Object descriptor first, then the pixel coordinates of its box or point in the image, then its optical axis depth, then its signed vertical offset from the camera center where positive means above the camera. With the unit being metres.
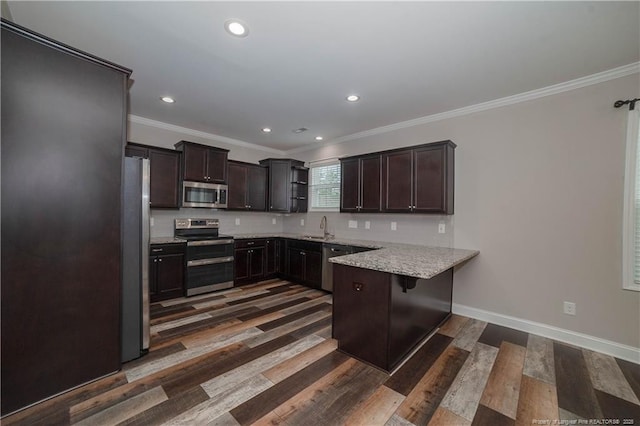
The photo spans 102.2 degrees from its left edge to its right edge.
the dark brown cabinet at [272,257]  4.99 -0.92
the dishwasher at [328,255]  4.13 -0.74
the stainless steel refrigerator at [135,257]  2.20 -0.43
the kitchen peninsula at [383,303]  2.19 -0.85
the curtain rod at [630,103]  2.40 +1.08
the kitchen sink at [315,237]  4.64 -0.50
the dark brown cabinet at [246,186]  4.86 +0.46
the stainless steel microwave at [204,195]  4.20 +0.24
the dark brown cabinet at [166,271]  3.65 -0.92
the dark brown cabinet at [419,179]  3.35 +0.47
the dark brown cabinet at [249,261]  4.55 -0.93
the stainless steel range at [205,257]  3.95 -0.76
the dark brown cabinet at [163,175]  3.87 +0.52
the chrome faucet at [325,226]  5.07 -0.30
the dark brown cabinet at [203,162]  4.16 +0.78
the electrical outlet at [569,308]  2.71 -0.98
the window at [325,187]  5.09 +0.50
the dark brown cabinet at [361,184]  3.92 +0.44
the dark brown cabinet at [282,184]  5.29 +0.54
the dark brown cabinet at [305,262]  4.44 -0.94
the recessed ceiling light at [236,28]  1.96 +1.42
